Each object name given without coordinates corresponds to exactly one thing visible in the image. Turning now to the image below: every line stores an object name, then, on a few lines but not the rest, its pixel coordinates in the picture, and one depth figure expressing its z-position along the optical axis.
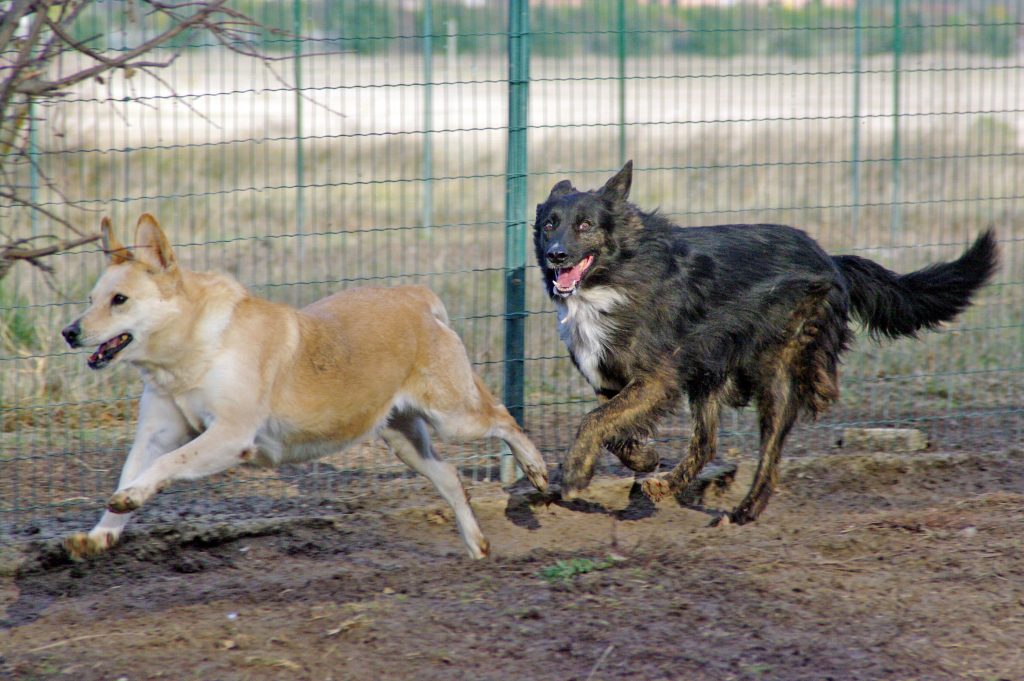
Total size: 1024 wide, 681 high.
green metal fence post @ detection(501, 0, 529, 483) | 12.17
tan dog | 8.66
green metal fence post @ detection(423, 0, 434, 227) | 17.42
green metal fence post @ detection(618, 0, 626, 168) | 16.95
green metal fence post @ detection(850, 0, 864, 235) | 18.92
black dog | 10.93
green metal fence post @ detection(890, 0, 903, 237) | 19.41
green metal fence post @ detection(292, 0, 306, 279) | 16.91
